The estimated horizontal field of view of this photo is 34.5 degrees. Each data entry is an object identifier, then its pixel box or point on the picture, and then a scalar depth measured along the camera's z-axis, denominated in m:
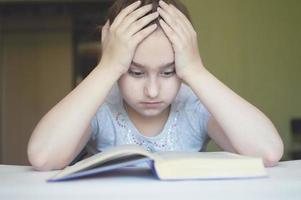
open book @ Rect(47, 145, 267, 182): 0.46
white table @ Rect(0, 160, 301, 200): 0.41
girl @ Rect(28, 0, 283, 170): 0.69
